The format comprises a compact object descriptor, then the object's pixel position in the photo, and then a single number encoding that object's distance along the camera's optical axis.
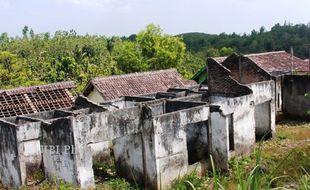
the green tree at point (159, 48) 39.94
